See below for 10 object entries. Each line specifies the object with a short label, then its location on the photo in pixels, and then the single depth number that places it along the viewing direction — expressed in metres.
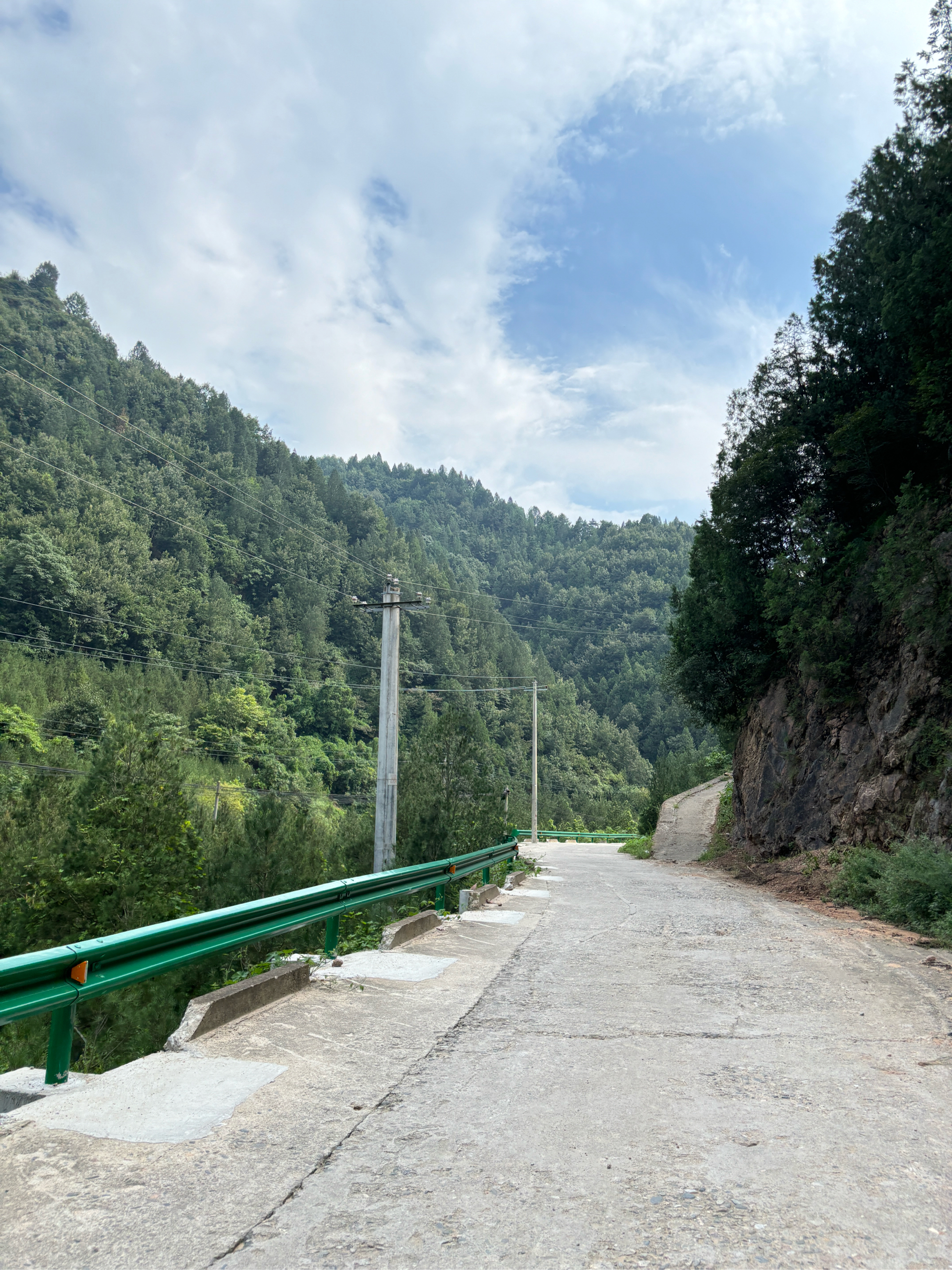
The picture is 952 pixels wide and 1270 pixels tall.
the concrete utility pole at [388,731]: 19.61
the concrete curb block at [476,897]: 10.81
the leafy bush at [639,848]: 34.88
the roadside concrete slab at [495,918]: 10.38
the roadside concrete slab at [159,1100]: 3.43
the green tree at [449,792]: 16.48
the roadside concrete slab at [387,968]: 6.71
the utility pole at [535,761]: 46.88
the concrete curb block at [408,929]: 8.04
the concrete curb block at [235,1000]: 4.71
